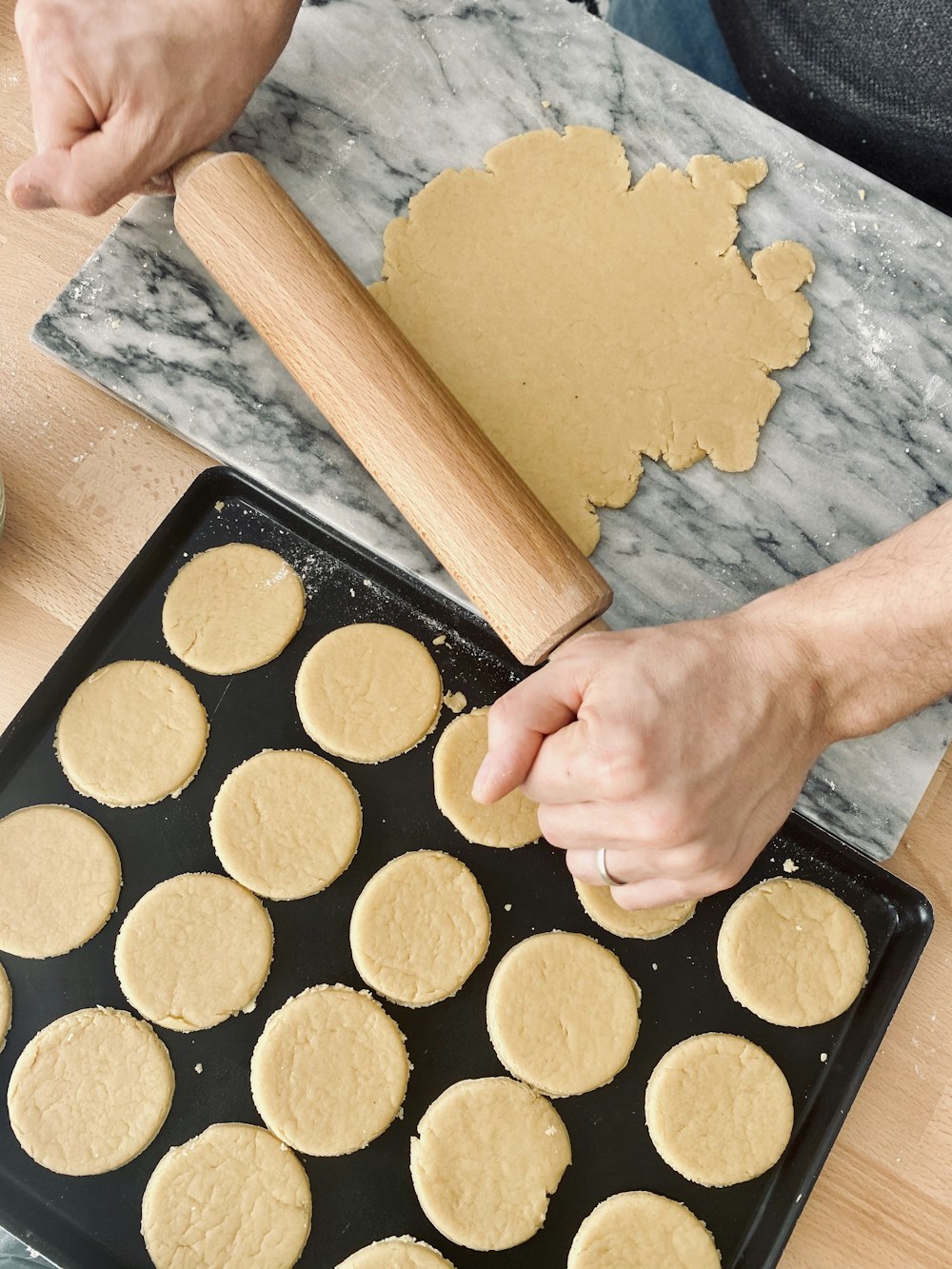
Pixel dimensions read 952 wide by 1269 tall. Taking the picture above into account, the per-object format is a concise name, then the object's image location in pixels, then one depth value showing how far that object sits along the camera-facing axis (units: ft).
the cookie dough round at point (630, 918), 2.90
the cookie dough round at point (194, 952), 2.84
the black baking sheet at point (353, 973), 2.80
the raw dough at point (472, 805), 2.92
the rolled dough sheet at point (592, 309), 3.02
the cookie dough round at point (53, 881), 2.85
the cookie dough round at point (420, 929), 2.87
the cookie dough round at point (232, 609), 2.96
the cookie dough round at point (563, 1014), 2.85
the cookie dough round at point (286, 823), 2.90
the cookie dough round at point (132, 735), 2.91
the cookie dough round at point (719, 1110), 2.82
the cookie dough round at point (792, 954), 2.88
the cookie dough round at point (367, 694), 2.95
